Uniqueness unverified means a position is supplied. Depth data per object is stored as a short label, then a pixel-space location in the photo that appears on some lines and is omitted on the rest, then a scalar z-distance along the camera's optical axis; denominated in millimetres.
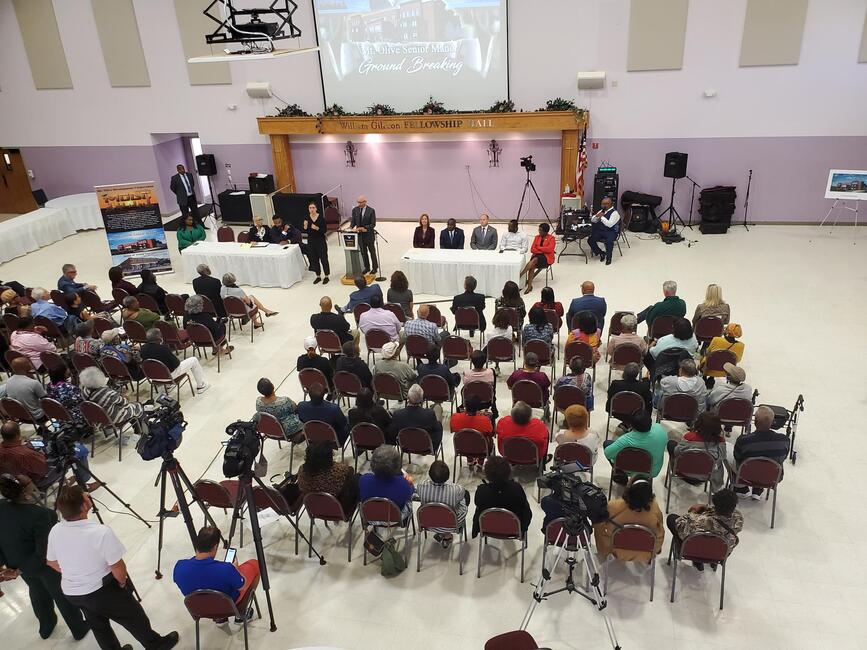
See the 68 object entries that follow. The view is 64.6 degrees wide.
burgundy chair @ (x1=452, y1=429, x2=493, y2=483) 6211
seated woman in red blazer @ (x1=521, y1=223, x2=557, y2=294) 11320
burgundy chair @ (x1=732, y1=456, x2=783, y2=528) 5633
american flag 14102
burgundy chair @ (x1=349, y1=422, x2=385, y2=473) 6410
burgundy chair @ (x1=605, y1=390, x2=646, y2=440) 6609
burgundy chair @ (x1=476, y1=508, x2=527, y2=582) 5258
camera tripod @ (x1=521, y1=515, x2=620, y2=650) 4766
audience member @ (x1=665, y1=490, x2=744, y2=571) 4895
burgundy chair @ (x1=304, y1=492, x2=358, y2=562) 5500
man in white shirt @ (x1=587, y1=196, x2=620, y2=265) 12180
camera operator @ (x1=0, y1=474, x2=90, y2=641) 4734
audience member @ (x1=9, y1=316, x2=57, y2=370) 8523
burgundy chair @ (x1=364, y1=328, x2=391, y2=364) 8617
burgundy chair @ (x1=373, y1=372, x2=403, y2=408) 7281
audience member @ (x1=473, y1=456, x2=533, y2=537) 5254
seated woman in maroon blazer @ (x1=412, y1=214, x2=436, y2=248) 11910
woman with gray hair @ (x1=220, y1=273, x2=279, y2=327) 9820
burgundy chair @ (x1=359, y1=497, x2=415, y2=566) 5438
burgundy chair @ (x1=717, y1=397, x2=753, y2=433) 6465
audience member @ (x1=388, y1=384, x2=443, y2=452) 6395
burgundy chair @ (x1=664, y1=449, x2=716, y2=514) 5820
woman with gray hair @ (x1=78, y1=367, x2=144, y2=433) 7367
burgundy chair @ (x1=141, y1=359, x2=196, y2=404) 7977
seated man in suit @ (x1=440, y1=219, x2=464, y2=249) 11711
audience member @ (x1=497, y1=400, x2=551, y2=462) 6105
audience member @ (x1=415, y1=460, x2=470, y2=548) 5484
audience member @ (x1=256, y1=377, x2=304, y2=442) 6824
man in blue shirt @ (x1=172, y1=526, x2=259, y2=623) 4453
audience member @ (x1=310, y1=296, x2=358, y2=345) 8680
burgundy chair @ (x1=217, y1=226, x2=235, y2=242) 13031
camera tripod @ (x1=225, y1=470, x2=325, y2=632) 4871
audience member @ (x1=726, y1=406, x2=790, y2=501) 5754
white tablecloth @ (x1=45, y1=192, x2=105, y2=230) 16531
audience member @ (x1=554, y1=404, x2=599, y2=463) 5930
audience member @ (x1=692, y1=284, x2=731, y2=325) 8289
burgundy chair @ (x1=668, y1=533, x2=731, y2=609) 4949
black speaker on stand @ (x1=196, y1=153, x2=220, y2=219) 16281
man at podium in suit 11852
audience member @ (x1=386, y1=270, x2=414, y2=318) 9406
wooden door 17750
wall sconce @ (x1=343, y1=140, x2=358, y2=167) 15688
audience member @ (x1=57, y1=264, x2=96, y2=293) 10617
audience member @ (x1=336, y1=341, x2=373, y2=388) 7488
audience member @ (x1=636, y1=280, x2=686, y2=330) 8352
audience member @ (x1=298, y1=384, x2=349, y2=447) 6613
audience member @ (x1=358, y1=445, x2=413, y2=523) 5488
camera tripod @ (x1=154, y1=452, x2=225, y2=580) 5305
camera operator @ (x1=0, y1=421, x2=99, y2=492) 6066
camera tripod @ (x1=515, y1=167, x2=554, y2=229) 14941
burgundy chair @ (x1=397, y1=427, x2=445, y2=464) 6340
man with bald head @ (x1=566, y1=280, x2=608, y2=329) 8555
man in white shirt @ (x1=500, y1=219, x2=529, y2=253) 11391
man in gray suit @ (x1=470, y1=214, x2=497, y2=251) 11680
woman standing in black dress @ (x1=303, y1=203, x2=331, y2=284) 12109
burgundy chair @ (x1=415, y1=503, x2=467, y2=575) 5391
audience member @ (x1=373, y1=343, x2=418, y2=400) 7359
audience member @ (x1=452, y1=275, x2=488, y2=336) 9078
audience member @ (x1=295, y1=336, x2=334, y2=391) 7727
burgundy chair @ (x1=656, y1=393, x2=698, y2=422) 6539
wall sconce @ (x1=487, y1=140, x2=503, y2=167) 14808
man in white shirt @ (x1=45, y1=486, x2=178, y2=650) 4355
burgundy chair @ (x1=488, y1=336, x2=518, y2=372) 8031
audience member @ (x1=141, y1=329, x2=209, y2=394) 8125
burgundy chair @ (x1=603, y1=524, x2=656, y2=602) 5000
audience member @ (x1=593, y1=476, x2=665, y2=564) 5000
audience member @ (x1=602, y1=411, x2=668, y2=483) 5867
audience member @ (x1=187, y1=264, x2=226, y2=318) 9922
